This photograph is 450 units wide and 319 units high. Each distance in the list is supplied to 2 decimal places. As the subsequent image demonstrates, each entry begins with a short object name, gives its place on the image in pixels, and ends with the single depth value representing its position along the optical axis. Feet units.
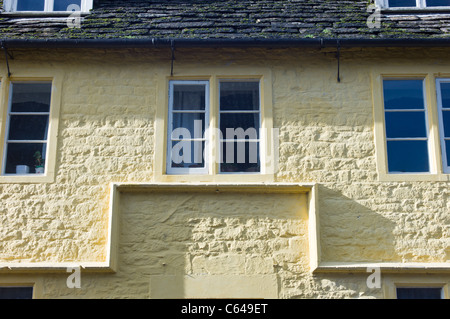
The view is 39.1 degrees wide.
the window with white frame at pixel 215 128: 29.76
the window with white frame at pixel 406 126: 29.66
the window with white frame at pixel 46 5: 33.40
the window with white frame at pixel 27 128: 29.89
